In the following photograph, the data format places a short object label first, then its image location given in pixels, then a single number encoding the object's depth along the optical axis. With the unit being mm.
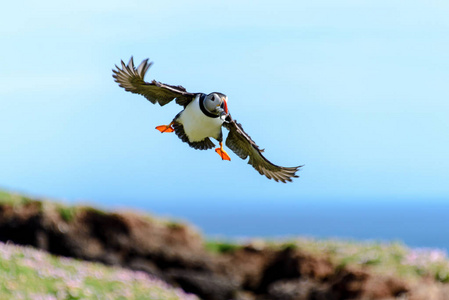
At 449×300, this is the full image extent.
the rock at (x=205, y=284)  30797
